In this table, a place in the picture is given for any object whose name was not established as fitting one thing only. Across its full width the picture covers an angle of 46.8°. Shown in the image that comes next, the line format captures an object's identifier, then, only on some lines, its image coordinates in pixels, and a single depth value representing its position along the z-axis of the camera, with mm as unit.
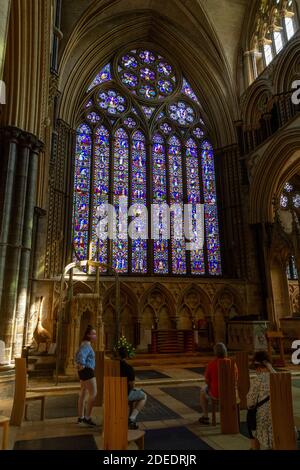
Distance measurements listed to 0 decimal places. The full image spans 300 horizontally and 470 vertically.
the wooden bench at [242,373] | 5734
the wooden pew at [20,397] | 4523
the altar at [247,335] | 11516
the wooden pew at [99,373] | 5766
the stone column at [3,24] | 5285
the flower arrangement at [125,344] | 5861
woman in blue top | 4537
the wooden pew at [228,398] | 4137
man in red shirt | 4613
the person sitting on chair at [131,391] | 4363
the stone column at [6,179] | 8609
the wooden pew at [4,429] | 3337
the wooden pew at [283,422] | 3244
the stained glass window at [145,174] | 15390
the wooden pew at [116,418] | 3162
